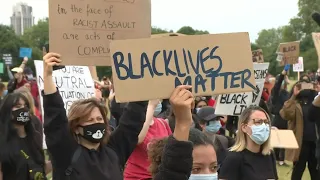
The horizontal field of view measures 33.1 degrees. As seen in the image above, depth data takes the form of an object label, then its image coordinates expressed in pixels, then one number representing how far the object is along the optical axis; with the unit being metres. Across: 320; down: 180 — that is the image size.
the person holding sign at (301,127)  8.35
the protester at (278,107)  10.25
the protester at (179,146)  2.53
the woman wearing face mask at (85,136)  3.28
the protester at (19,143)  4.53
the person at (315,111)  5.57
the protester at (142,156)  4.46
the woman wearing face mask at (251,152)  4.54
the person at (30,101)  4.94
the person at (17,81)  11.79
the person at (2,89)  10.09
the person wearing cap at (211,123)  5.62
